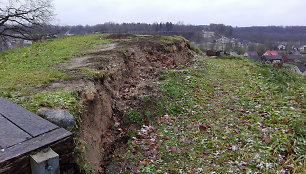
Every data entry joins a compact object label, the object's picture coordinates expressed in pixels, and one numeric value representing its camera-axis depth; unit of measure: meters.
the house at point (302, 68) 34.89
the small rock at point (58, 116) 2.67
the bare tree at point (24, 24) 12.21
